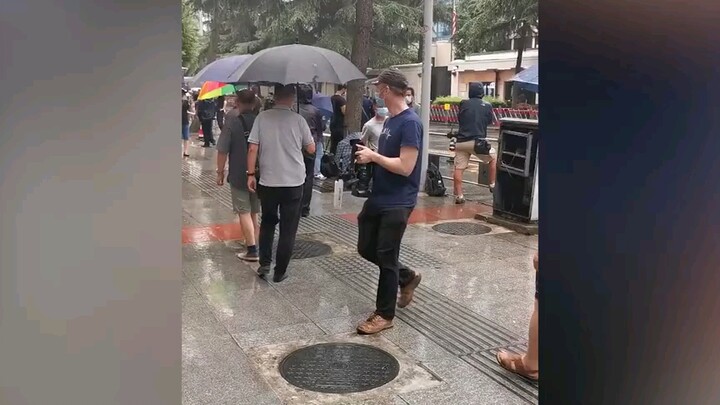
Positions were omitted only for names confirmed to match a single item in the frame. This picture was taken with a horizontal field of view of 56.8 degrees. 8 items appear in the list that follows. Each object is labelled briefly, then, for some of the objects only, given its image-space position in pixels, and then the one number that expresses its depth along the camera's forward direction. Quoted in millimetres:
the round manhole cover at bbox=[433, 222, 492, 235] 7914
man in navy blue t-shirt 4410
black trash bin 7930
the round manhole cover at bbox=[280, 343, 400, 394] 3928
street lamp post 9875
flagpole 33150
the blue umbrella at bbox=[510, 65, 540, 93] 8120
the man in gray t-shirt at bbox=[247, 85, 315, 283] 5605
